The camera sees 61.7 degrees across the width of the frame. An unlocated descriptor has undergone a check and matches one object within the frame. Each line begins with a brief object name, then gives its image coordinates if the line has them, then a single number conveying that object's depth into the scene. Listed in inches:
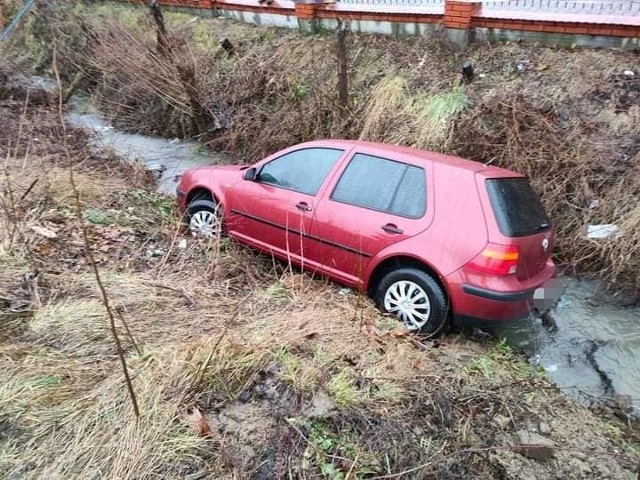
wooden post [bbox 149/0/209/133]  350.9
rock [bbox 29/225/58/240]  202.8
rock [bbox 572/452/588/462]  122.3
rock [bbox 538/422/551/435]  129.0
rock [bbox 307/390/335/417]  118.0
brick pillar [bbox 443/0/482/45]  306.0
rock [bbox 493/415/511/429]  125.6
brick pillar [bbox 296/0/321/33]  373.7
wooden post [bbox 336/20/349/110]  292.5
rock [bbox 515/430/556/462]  118.8
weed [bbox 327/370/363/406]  121.7
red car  168.4
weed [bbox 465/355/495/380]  149.6
